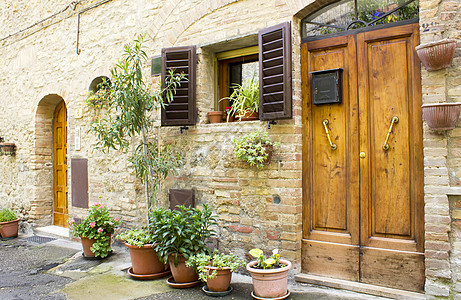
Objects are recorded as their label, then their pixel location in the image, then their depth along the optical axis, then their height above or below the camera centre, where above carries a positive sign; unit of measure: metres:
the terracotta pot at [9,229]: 7.14 -1.31
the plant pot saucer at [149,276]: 4.41 -1.36
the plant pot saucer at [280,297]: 3.58 -1.31
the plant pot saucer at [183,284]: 4.07 -1.35
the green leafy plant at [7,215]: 7.18 -1.07
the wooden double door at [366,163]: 3.60 -0.06
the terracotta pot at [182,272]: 4.11 -1.22
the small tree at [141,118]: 4.62 +0.49
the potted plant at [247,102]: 4.54 +0.66
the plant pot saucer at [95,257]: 5.40 -1.39
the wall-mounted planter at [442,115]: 3.11 +0.34
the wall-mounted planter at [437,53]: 3.14 +0.86
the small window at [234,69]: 4.89 +1.17
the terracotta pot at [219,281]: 3.83 -1.24
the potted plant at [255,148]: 4.14 +0.10
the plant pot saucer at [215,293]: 3.82 -1.35
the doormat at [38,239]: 6.79 -1.46
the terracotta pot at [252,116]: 4.54 +0.49
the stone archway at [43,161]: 7.43 -0.04
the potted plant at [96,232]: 5.32 -1.04
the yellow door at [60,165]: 7.49 -0.13
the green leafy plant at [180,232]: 4.08 -0.81
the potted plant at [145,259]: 4.41 -1.17
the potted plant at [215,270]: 3.83 -1.13
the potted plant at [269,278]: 3.57 -1.13
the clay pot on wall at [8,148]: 7.83 +0.23
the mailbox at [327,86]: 3.96 +0.74
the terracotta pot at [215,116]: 4.84 +0.53
